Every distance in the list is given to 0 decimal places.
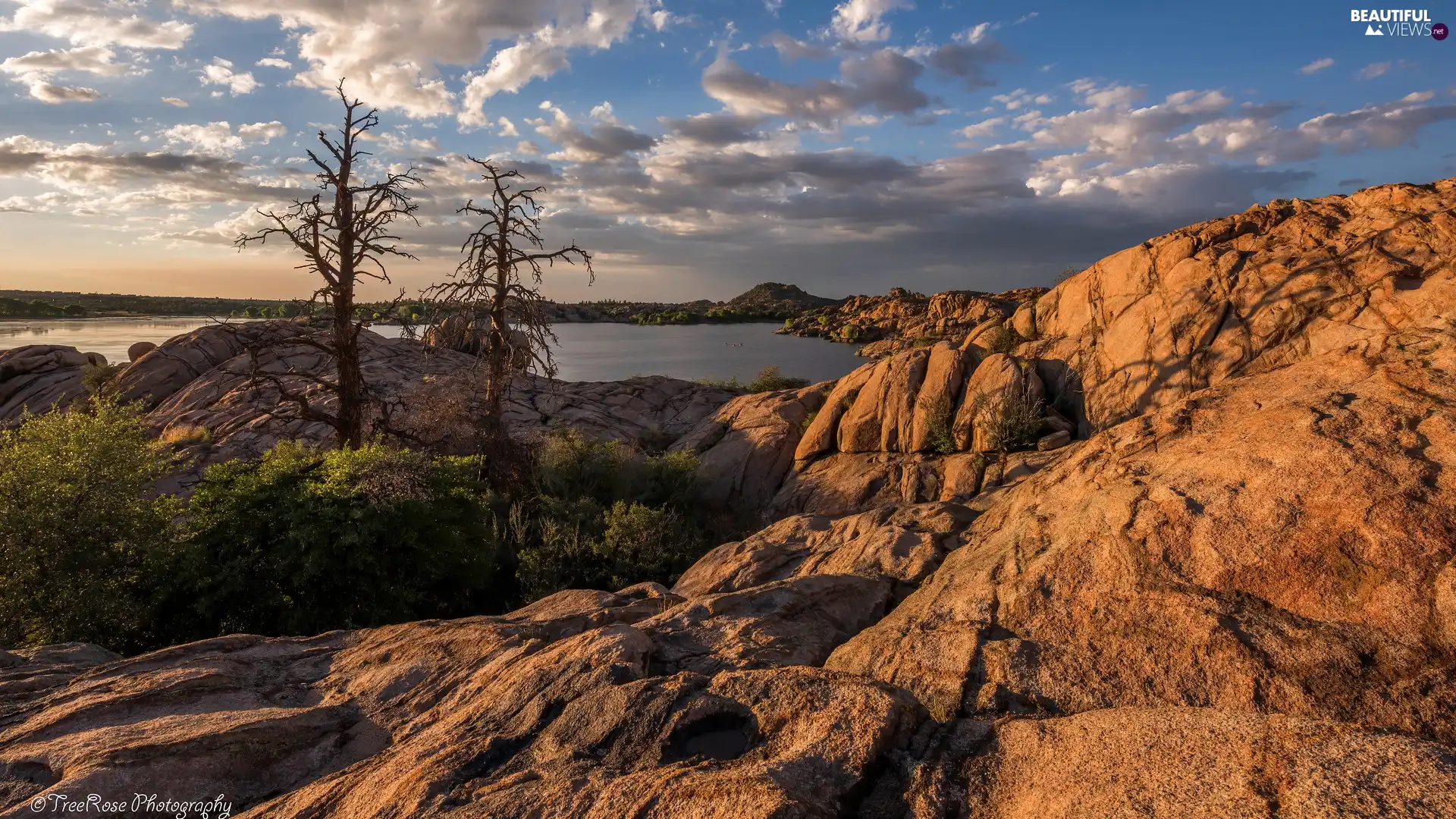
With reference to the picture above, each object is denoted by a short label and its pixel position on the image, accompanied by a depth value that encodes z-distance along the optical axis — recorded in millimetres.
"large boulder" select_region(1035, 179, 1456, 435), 13109
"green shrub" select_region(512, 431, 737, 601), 15555
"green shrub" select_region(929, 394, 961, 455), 18562
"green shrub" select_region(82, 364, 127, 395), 35375
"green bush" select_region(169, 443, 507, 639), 12680
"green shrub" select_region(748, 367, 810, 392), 36531
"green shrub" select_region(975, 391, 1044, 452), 17391
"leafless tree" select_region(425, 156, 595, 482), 22922
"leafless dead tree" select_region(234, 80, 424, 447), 19500
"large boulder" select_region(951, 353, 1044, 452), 17594
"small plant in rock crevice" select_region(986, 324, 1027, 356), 21312
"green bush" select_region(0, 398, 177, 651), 11586
